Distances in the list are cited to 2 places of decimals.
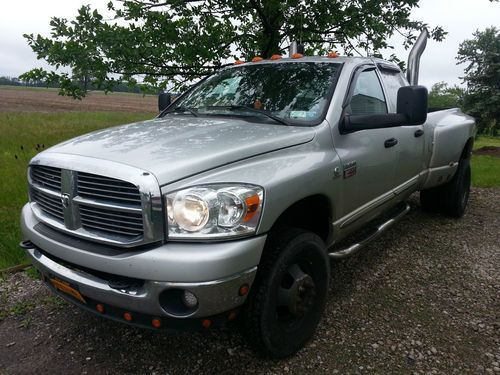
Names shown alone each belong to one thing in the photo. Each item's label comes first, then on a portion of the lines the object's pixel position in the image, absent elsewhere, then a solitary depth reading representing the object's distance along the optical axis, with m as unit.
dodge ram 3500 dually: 2.00
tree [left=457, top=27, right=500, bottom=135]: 18.09
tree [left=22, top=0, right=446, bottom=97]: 5.38
